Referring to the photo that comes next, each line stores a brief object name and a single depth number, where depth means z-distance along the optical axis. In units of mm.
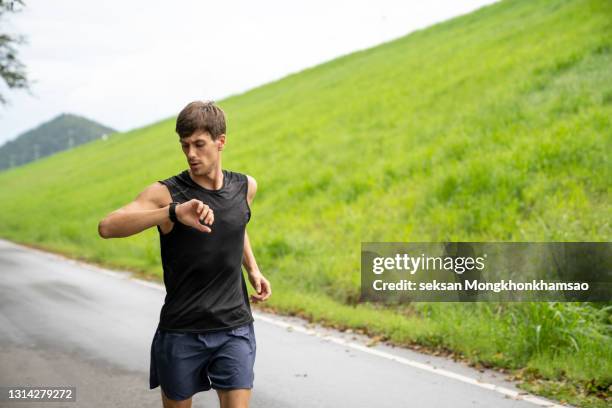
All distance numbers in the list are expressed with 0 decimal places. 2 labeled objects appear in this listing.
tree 16531
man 3582
